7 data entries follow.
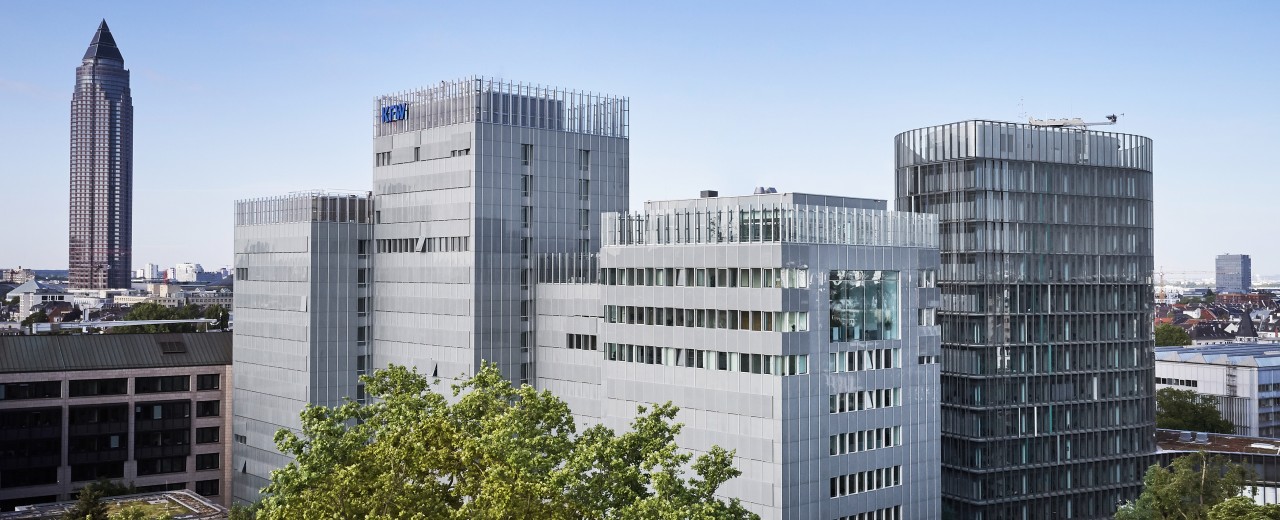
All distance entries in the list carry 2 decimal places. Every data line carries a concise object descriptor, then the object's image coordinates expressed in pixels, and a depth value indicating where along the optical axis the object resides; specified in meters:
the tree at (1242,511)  66.00
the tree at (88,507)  89.81
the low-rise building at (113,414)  144.75
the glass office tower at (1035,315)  129.25
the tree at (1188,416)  183.38
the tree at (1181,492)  104.88
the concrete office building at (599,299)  89.44
